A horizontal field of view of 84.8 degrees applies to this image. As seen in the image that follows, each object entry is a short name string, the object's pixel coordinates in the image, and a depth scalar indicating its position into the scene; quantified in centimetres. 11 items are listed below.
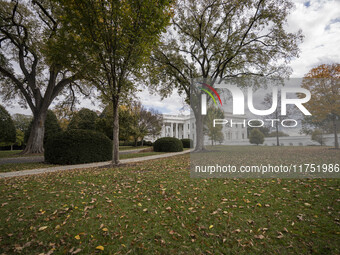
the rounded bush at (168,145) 1994
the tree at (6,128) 2582
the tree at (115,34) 754
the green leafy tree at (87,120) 2908
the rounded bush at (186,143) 2807
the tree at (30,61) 1500
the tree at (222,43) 1312
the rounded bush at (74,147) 1050
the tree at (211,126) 1130
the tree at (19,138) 3662
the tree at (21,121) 4266
